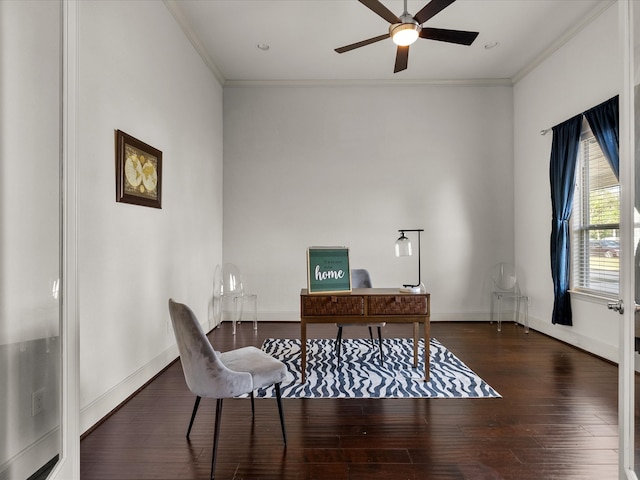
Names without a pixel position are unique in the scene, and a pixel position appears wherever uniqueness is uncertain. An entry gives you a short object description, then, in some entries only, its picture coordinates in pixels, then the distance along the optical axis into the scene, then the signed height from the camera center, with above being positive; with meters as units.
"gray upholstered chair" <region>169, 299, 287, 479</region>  1.88 -0.69
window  3.72 +0.19
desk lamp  3.38 -0.06
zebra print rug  2.88 -1.18
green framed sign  2.99 -0.24
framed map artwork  2.69 +0.55
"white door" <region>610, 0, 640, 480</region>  1.55 +0.07
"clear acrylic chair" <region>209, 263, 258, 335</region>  4.97 -0.78
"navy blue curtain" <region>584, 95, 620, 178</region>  3.45 +1.08
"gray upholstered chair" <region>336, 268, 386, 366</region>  3.95 -0.41
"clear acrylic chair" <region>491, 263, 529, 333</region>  5.20 -0.67
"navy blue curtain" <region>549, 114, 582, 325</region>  4.12 +0.39
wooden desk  2.94 -0.54
